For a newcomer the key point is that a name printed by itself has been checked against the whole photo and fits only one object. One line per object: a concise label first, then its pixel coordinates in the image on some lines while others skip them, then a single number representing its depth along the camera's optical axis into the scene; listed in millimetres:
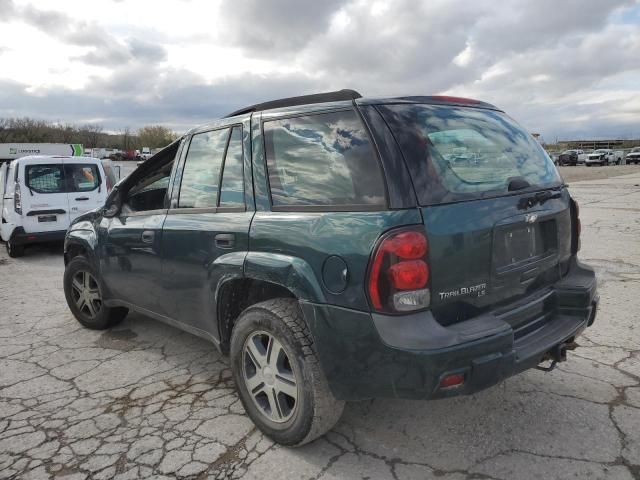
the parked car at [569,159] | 50875
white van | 8508
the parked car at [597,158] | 49125
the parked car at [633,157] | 50766
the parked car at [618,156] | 52894
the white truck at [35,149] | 34653
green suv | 2195
